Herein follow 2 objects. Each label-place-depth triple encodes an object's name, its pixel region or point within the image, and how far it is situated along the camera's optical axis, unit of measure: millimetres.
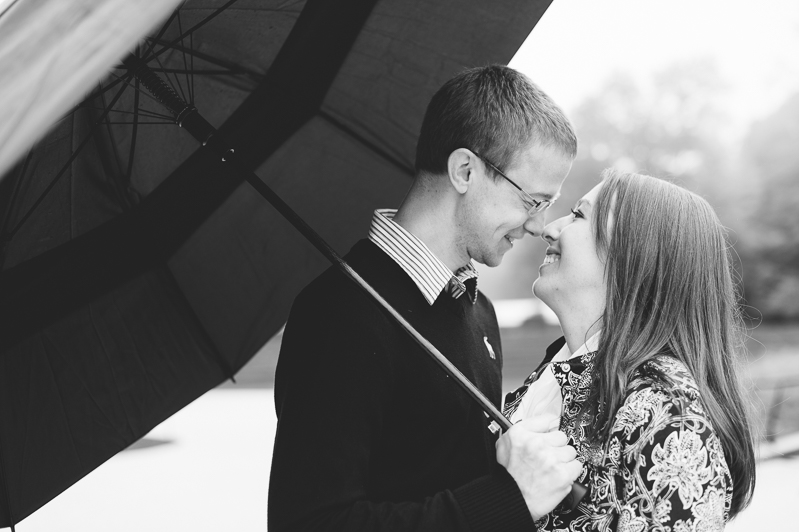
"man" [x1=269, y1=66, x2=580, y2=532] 2137
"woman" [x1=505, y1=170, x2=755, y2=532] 2061
